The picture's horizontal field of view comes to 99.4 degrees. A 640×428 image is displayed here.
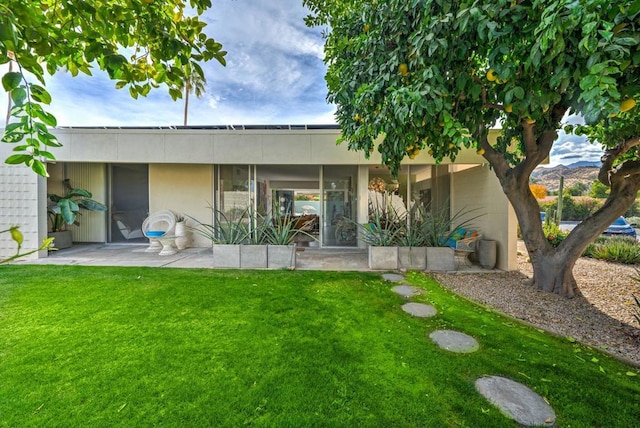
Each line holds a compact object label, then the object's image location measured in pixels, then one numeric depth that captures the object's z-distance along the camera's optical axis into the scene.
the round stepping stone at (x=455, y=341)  2.86
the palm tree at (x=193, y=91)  17.85
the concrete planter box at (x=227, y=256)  5.94
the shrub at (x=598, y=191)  24.07
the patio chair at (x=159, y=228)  7.55
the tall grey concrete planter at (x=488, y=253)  6.21
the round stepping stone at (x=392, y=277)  5.18
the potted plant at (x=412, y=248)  5.78
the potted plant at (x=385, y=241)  5.86
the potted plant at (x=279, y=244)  5.93
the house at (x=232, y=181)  6.84
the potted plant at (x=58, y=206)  7.80
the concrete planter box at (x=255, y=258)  5.92
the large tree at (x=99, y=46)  1.26
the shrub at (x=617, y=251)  6.81
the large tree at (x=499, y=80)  2.02
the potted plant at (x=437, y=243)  5.73
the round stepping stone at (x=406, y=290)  4.42
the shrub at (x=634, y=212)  19.32
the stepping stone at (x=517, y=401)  1.98
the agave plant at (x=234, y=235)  6.05
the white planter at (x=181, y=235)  7.99
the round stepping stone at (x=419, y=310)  3.70
